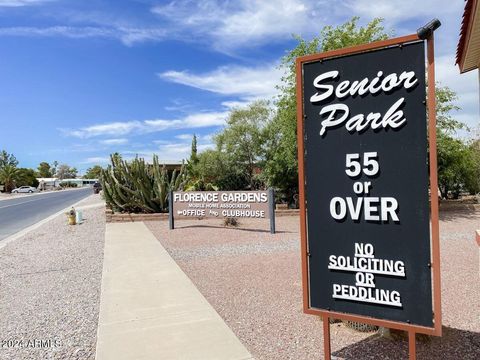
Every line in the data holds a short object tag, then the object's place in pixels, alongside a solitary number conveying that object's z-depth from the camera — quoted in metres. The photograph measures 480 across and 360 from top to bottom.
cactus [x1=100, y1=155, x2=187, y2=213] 18.72
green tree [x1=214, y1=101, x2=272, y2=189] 27.31
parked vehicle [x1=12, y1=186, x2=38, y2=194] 82.81
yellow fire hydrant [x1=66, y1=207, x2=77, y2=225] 18.02
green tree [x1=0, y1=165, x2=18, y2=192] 88.56
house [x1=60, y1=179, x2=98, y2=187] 171.62
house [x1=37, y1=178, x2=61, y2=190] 106.96
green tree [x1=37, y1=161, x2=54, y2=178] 171.50
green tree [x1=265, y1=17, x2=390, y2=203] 17.17
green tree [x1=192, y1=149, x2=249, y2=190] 28.09
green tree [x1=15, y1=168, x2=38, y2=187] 92.44
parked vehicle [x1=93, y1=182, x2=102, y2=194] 57.59
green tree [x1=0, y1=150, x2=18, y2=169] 107.62
